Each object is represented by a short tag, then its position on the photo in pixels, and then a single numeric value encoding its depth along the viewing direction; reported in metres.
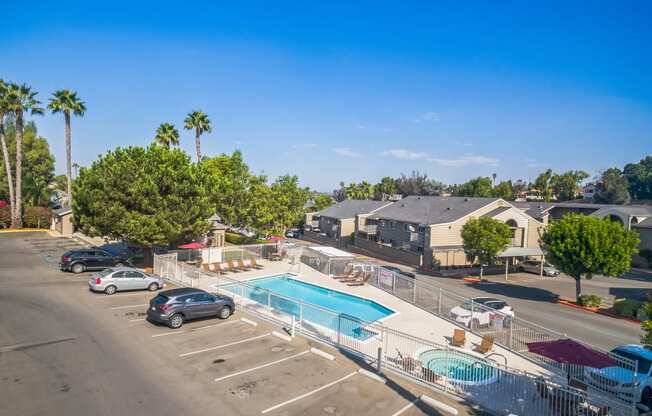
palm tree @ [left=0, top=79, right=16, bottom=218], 50.83
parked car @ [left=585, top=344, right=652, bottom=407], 13.89
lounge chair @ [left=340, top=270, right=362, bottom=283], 31.49
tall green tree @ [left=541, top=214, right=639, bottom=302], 30.23
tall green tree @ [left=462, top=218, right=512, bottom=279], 39.84
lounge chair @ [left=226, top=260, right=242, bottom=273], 33.69
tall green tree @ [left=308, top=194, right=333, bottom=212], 88.67
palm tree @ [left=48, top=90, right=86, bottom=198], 50.94
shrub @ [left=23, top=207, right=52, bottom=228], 56.75
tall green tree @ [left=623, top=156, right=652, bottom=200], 114.75
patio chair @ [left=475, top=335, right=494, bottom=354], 17.75
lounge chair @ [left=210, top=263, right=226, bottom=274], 32.56
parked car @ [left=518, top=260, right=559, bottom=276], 45.40
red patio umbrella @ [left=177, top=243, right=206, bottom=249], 33.88
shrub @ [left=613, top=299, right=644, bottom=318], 28.67
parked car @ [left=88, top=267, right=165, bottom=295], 23.62
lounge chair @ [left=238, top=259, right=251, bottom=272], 34.16
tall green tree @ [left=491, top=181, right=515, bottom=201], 94.00
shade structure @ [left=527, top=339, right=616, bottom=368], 13.27
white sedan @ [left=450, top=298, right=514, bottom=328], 20.69
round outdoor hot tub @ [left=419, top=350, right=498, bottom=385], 12.62
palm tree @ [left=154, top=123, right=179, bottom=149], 56.37
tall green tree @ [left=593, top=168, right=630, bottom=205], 97.81
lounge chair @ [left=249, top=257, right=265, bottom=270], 35.09
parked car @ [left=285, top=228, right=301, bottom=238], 78.12
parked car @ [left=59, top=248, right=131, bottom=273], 29.59
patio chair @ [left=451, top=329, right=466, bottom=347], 18.61
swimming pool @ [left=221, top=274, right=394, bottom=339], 17.02
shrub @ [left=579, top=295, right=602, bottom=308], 31.19
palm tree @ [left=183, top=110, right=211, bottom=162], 61.44
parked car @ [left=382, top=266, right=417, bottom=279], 41.83
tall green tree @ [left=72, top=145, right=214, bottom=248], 30.28
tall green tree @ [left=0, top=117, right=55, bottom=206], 73.25
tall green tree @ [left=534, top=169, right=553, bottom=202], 95.00
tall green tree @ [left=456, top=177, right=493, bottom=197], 93.31
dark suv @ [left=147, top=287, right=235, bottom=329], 18.33
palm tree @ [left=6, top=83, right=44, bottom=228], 51.09
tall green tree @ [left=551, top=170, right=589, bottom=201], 100.19
